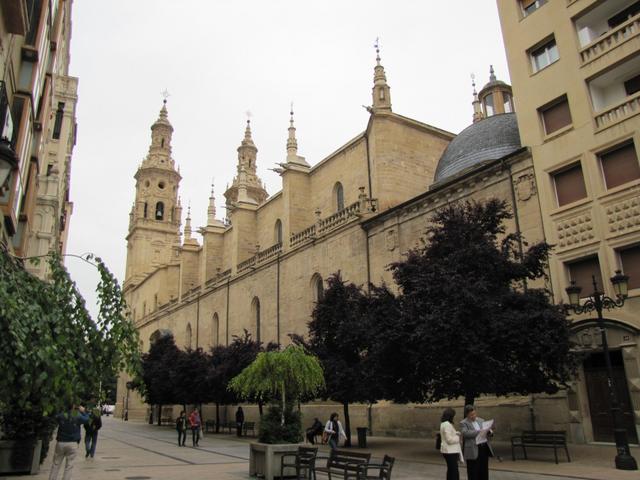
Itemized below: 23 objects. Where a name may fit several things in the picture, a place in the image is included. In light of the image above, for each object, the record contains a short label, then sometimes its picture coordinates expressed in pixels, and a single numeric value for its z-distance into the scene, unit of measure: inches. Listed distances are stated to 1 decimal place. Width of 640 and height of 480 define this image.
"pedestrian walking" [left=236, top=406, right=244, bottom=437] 1069.1
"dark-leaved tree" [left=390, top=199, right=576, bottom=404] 522.6
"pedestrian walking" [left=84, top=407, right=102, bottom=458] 642.2
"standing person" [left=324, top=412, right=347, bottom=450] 603.2
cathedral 613.3
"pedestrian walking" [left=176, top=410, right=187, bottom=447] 841.5
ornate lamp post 441.1
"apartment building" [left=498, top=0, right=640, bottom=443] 594.2
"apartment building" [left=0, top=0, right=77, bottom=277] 335.9
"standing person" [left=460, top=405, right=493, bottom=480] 331.6
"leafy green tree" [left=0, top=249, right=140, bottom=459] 186.7
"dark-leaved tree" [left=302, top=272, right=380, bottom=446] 718.5
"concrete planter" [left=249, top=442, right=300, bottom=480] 437.4
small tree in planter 479.5
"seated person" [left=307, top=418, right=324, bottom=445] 773.3
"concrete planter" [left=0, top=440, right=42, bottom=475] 468.4
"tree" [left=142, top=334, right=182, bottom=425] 1450.5
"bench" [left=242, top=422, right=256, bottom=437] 1079.6
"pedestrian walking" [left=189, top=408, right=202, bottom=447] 840.3
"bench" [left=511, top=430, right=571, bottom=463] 497.4
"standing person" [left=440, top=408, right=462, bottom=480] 325.7
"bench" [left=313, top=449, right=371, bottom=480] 367.3
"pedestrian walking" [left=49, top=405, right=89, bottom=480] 376.1
